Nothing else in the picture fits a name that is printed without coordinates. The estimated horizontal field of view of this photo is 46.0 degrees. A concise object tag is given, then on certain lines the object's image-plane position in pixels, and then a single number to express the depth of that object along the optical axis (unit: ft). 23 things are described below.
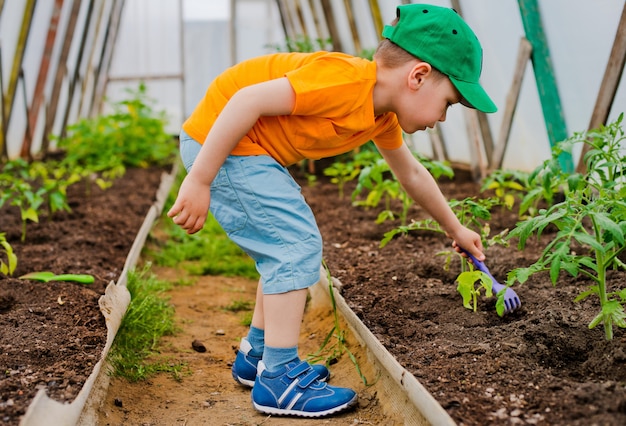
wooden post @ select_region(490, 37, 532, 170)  14.09
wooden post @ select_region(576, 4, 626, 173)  11.07
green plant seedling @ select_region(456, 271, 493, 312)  7.32
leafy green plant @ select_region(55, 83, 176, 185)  22.72
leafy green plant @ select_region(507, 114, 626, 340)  6.07
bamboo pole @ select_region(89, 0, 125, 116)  36.32
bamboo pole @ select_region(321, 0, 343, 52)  25.36
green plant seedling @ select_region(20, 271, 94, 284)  9.96
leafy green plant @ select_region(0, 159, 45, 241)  11.98
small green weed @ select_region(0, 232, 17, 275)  9.51
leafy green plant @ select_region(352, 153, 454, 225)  11.43
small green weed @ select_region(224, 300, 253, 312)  11.71
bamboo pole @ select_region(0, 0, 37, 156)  22.22
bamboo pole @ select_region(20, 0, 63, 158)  25.89
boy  6.67
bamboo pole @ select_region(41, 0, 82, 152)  26.66
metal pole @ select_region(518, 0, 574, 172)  13.52
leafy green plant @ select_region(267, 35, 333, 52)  21.07
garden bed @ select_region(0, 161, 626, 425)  6.07
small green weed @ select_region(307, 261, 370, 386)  8.85
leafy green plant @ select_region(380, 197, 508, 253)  8.47
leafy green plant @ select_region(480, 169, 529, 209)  11.00
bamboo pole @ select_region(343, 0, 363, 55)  23.44
